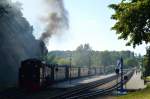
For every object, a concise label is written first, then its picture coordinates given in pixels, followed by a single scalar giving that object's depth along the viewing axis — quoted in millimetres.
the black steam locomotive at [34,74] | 46219
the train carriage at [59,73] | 57109
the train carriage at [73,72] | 71306
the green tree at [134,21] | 24917
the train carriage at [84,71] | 92375
